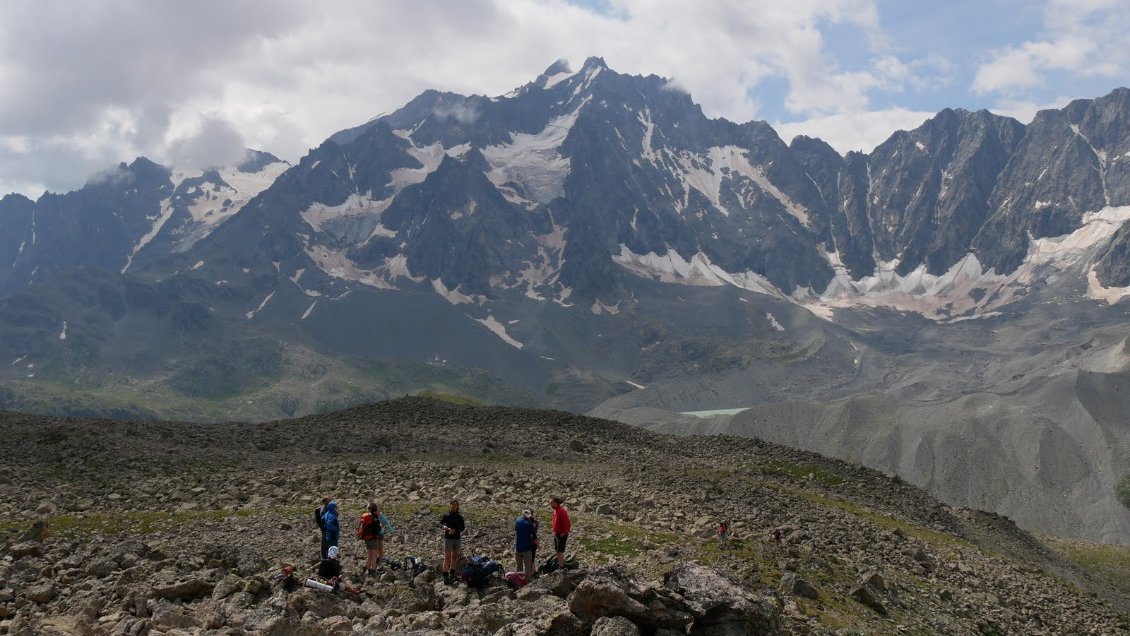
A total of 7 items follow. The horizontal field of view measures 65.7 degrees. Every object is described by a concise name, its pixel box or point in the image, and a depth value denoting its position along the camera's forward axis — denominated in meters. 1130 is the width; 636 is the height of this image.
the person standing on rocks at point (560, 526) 25.48
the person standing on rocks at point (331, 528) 25.38
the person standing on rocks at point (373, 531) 25.39
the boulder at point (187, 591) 21.55
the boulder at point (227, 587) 21.64
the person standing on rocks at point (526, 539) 24.69
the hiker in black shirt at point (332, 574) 22.16
